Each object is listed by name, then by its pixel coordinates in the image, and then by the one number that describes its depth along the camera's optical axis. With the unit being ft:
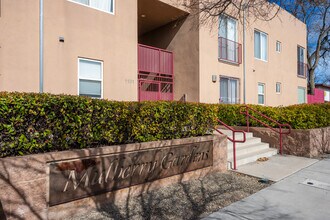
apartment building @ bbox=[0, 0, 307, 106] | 21.57
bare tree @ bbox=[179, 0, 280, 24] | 18.97
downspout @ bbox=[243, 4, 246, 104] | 42.24
